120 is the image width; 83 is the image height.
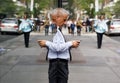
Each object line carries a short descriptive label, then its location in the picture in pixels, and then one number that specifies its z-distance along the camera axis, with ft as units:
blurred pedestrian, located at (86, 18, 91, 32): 147.80
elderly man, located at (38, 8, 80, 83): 19.96
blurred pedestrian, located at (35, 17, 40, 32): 153.13
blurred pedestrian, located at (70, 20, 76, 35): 130.02
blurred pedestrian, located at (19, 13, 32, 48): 67.46
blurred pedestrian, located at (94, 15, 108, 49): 66.85
